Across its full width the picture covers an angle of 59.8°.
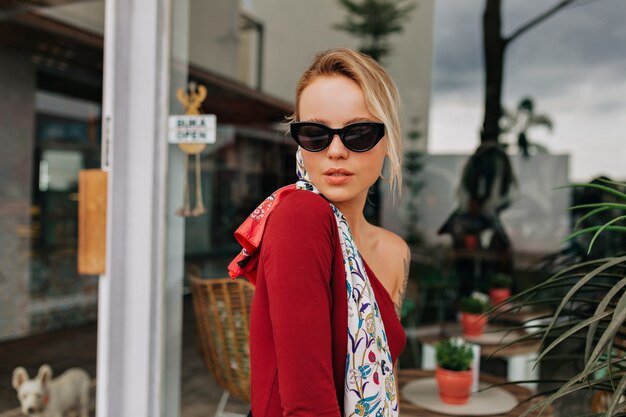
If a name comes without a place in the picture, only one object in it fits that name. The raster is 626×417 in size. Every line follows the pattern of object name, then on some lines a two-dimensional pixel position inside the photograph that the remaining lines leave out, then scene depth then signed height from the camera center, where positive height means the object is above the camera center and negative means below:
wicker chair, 2.62 -0.69
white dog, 2.61 -1.04
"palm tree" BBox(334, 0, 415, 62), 5.86 +1.89
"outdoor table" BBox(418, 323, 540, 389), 3.11 -0.97
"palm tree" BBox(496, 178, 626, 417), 0.85 -0.22
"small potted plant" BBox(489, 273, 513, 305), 3.79 -0.67
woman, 0.80 -0.12
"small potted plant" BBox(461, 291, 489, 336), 3.01 -0.67
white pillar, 2.32 -0.10
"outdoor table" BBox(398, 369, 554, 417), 1.86 -0.76
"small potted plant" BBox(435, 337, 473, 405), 1.91 -0.63
